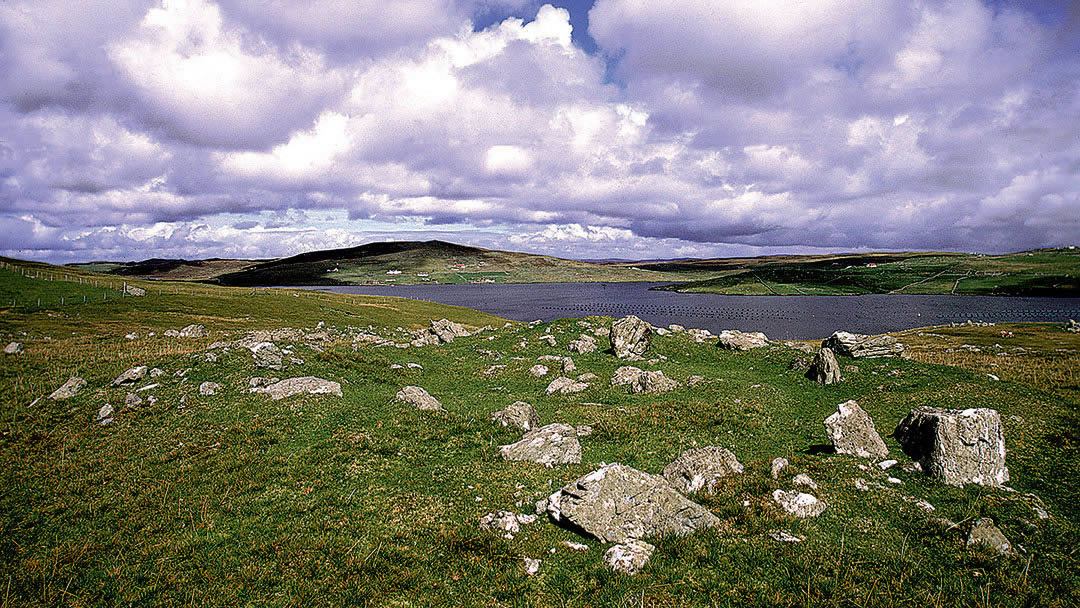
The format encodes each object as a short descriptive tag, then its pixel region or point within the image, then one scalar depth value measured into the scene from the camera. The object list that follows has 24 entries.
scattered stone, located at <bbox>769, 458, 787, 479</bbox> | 15.91
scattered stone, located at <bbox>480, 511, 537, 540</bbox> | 13.20
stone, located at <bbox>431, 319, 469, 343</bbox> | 49.69
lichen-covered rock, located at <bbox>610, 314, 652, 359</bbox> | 38.97
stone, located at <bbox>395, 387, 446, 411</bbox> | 23.36
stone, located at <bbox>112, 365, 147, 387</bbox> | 24.60
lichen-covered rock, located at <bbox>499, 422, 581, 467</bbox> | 17.58
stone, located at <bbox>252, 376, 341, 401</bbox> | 24.05
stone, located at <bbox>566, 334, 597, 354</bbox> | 40.53
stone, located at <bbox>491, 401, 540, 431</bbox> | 21.22
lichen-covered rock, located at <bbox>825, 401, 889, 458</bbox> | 17.16
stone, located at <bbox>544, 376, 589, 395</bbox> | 29.42
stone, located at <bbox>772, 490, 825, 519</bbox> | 13.45
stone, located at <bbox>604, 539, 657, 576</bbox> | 11.42
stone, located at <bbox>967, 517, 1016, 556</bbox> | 11.33
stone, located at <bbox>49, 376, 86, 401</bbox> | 22.97
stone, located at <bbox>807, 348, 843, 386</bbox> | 28.95
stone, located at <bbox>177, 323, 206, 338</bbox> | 51.92
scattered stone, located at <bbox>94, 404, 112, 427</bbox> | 20.59
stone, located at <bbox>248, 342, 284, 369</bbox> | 27.66
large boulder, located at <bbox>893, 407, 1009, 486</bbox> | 14.77
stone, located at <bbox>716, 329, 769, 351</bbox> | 39.50
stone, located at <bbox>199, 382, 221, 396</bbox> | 23.89
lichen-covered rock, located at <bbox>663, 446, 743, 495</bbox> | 15.34
